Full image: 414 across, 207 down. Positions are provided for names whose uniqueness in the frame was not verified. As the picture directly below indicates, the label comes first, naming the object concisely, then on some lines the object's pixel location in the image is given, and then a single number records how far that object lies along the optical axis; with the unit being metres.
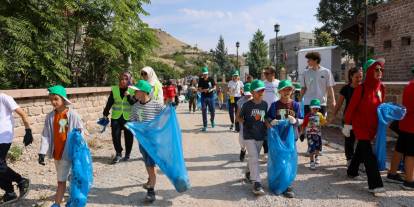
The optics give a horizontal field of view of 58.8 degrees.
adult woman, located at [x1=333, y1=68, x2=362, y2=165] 6.10
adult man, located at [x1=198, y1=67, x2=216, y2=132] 10.57
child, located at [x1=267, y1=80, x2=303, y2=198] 5.25
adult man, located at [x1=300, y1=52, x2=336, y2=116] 6.62
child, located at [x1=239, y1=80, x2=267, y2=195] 5.04
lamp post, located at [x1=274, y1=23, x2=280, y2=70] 24.25
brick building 16.47
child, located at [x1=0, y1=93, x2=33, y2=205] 4.68
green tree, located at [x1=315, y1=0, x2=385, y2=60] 39.50
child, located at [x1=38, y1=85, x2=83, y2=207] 4.43
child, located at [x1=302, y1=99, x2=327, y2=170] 6.27
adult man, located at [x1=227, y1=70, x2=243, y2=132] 11.05
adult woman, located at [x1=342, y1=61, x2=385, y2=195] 5.05
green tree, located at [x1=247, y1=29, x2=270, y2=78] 51.07
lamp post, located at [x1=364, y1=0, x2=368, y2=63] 15.62
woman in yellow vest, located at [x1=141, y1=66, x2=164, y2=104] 6.36
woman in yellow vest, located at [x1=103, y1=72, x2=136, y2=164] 7.08
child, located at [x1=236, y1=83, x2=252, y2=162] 6.42
